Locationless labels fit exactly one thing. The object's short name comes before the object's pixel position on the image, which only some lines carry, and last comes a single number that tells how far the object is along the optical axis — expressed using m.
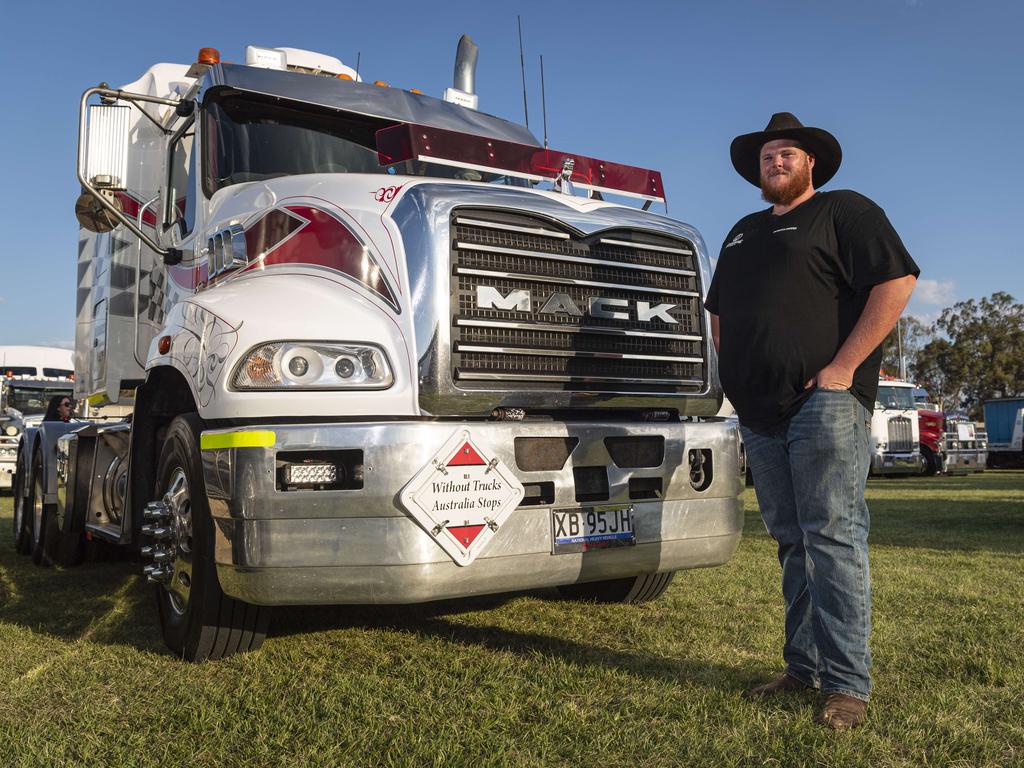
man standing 3.48
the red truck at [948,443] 25.16
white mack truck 3.78
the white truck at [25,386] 16.38
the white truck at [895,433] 23.44
